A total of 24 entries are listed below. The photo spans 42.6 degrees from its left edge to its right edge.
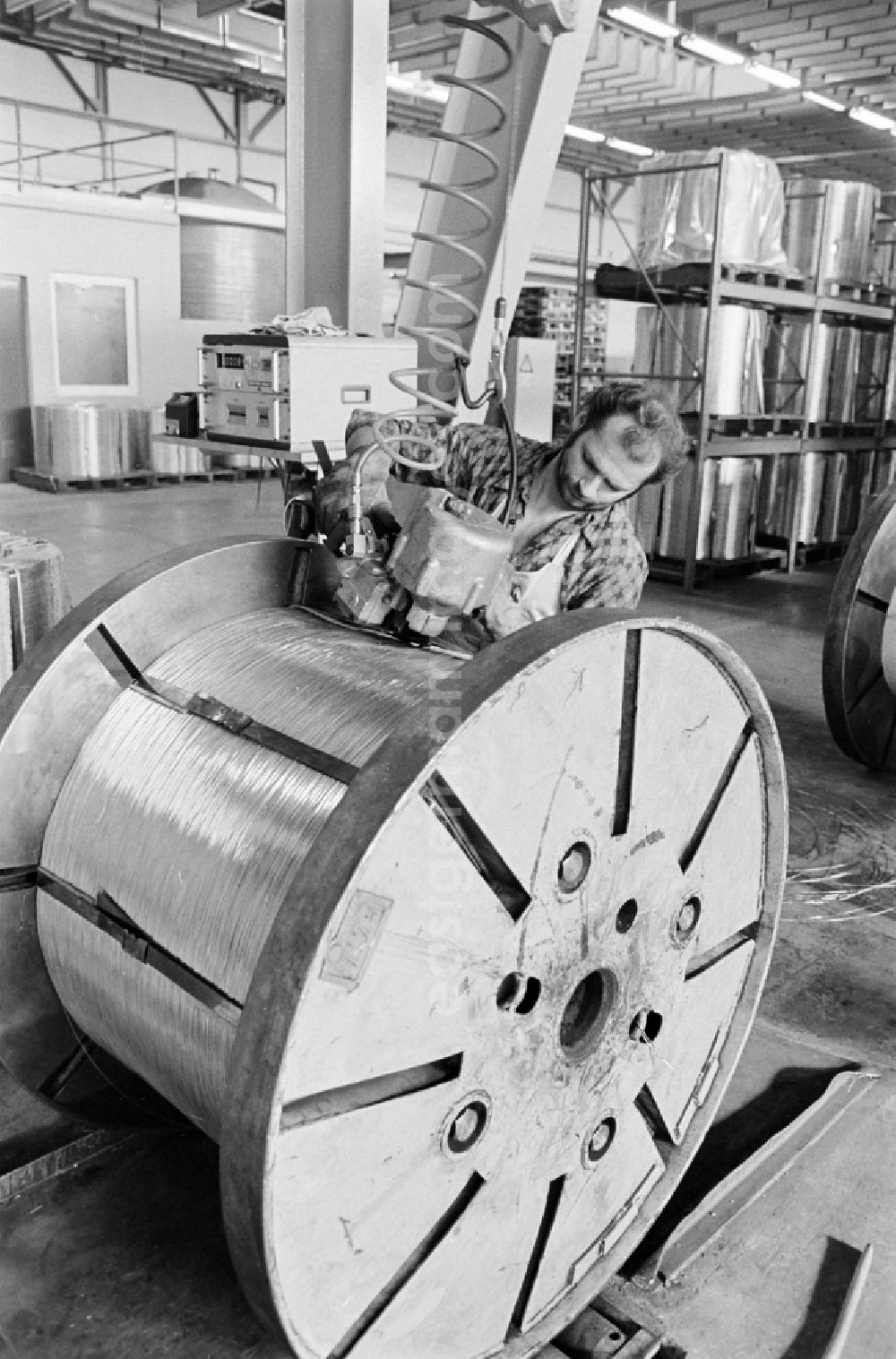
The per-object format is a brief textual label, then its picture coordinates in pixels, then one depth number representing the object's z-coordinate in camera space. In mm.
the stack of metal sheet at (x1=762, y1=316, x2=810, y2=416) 8742
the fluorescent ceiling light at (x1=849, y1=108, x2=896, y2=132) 14211
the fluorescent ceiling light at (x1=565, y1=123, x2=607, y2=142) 15586
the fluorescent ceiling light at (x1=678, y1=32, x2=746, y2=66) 11172
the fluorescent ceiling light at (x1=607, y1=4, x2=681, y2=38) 9953
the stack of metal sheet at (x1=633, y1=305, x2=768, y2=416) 7844
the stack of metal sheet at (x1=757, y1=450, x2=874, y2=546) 8852
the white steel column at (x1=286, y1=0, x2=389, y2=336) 4195
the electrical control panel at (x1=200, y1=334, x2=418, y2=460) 3914
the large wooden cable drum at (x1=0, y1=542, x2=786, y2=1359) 1346
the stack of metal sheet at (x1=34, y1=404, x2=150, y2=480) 11234
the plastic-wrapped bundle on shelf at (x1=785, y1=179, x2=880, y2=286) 8312
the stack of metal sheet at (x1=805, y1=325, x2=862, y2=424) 8703
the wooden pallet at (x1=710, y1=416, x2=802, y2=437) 8781
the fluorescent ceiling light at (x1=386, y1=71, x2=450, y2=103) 12398
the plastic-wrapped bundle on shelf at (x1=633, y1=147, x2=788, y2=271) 7590
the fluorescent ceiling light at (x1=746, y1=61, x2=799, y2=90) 12164
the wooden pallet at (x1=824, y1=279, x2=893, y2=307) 8727
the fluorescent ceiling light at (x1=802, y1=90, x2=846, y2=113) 13484
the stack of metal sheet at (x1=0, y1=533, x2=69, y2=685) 2787
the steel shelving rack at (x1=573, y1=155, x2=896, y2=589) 7684
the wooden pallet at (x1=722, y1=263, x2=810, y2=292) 8000
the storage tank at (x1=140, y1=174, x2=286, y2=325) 13141
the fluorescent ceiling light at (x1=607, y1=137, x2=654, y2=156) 16497
